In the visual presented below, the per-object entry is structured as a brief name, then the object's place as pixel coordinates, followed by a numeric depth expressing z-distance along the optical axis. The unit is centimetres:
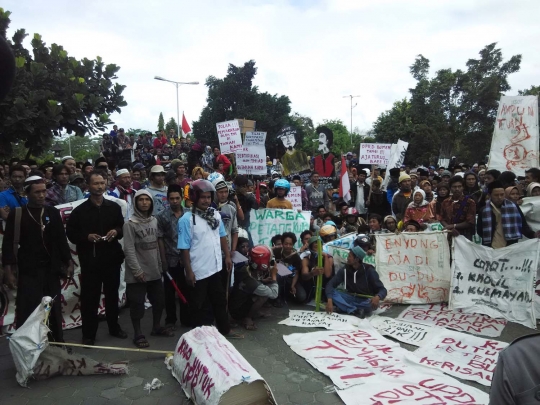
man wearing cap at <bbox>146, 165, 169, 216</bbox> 605
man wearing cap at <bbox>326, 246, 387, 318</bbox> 615
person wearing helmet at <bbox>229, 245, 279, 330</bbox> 573
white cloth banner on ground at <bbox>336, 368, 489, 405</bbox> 375
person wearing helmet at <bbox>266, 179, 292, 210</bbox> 828
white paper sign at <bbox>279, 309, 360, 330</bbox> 562
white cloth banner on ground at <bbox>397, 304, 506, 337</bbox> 558
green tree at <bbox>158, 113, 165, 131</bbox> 10721
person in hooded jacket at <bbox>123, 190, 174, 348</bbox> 490
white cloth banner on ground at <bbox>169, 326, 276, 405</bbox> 334
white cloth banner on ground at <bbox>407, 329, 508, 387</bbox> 434
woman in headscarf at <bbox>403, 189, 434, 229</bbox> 770
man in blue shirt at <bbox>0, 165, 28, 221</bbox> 534
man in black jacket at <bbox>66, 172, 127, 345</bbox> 489
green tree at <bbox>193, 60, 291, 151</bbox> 3925
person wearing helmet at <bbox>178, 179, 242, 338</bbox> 486
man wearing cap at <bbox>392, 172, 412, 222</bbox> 855
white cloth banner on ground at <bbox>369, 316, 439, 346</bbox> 522
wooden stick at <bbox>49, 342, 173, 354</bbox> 424
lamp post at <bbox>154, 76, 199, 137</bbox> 3426
